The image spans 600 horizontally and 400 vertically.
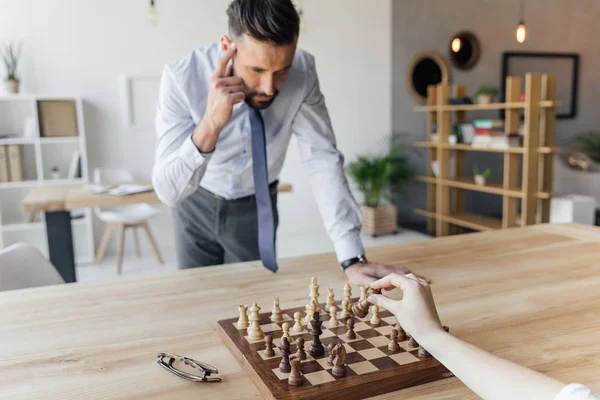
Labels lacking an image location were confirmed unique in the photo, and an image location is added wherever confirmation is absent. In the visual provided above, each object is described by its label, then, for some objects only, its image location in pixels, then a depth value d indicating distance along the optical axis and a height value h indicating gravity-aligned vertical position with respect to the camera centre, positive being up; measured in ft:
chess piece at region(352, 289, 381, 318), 3.14 -1.19
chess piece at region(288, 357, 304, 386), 2.58 -1.31
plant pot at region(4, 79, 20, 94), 14.21 +1.08
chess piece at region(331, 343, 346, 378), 2.68 -1.29
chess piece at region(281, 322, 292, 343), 3.10 -1.28
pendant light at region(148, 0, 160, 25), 14.44 +3.07
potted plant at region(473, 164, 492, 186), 16.06 -2.09
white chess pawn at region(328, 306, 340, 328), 3.39 -1.35
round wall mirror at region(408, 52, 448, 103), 18.95 +1.49
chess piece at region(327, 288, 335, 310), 3.57 -1.28
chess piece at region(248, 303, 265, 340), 3.17 -1.30
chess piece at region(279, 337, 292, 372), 2.74 -1.29
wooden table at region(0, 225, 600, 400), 2.80 -1.42
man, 4.45 -0.25
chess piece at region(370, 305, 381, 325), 3.39 -1.34
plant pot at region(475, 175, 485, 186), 16.07 -2.12
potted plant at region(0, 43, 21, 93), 14.24 +1.77
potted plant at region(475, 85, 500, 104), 16.35 +0.58
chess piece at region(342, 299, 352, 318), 3.52 -1.32
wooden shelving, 13.83 -1.44
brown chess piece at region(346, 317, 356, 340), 3.17 -1.33
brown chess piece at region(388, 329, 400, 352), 2.99 -1.34
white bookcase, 14.64 -0.88
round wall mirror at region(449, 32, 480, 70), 19.27 +2.24
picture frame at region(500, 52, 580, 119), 20.22 +1.67
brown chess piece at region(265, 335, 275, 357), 2.93 -1.32
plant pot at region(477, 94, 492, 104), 16.31 +0.42
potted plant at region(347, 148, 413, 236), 17.48 -2.41
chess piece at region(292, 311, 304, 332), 3.32 -1.33
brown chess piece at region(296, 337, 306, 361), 2.85 -1.30
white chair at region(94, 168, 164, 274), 13.82 -2.55
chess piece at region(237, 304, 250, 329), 3.34 -1.31
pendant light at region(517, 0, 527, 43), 14.16 +2.16
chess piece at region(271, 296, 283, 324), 3.46 -1.33
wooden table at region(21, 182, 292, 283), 9.36 -1.68
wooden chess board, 2.57 -1.36
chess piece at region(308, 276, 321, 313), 3.59 -1.26
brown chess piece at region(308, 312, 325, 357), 2.93 -1.29
